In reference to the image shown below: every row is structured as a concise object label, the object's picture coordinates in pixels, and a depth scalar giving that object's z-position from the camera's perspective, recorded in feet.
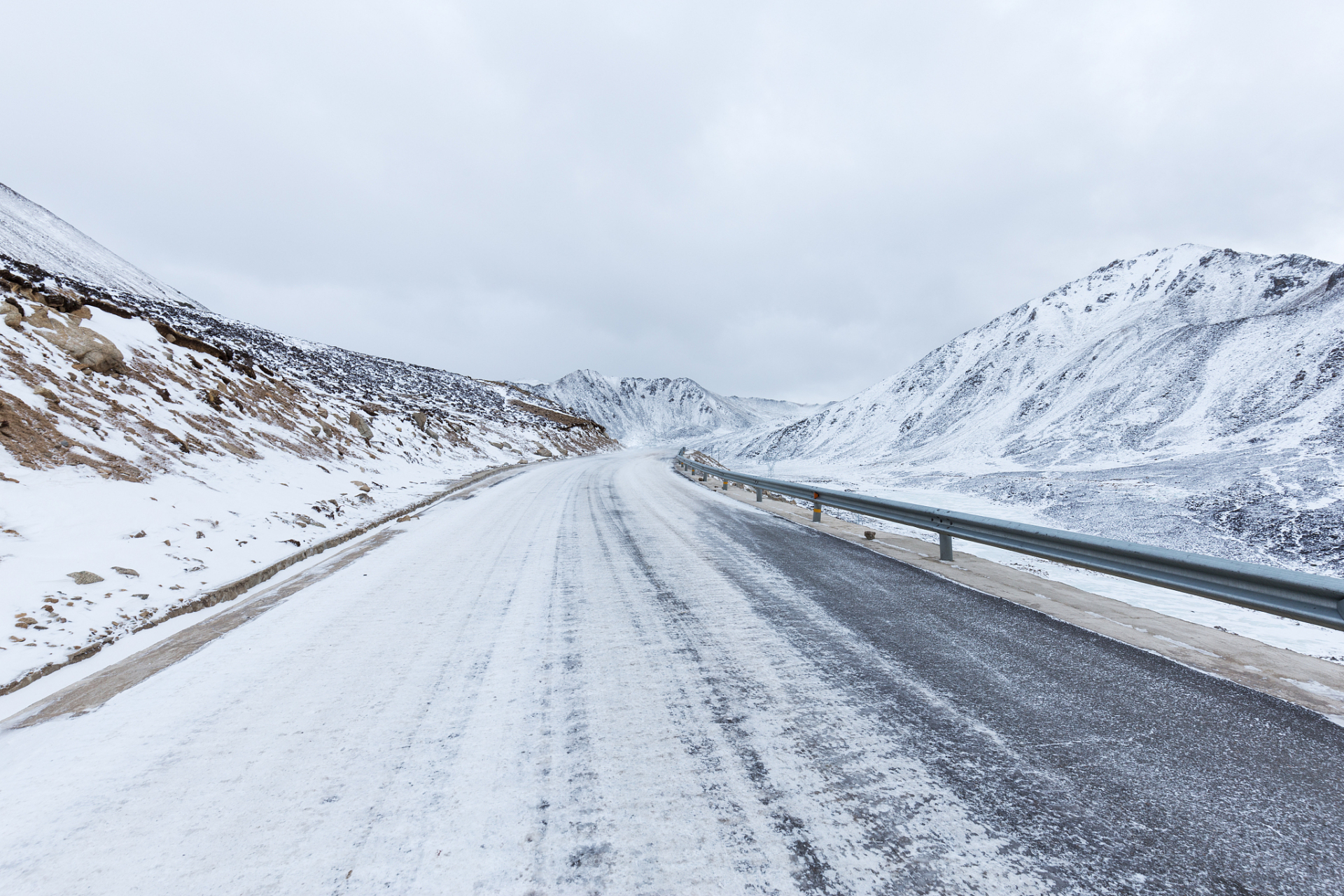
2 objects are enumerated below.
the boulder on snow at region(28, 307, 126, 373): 29.37
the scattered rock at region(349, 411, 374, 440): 58.34
